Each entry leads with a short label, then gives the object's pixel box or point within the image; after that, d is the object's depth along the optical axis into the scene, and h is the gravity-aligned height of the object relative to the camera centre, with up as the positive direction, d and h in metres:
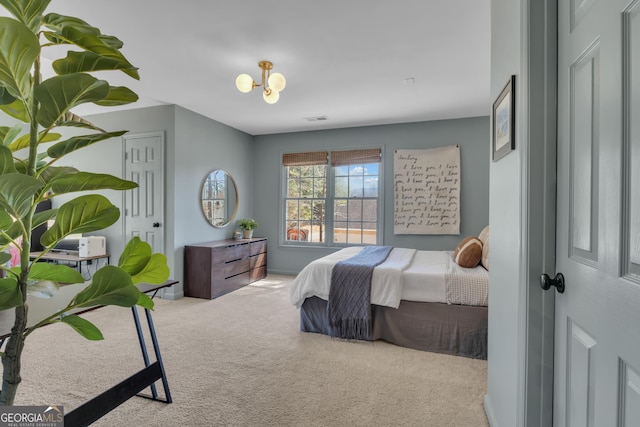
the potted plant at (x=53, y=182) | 0.56 +0.06
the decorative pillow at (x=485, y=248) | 2.86 -0.34
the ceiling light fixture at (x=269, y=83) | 2.66 +1.10
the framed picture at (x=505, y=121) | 1.31 +0.42
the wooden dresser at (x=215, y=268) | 4.16 -0.79
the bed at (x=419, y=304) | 2.57 -0.80
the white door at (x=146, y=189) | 4.20 +0.30
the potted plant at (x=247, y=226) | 5.22 -0.25
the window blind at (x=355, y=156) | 5.06 +0.91
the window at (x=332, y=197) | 5.18 +0.24
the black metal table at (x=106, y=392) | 1.25 -0.85
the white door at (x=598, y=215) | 0.75 -0.01
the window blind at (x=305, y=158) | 5.36 +0.92
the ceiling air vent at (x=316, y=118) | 4.67 +1.40
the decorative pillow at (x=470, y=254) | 2.89 -0.39
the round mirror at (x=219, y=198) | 4.76 +0.21
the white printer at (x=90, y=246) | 4.24 -0.49
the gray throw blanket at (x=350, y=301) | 2.77 -0.80
